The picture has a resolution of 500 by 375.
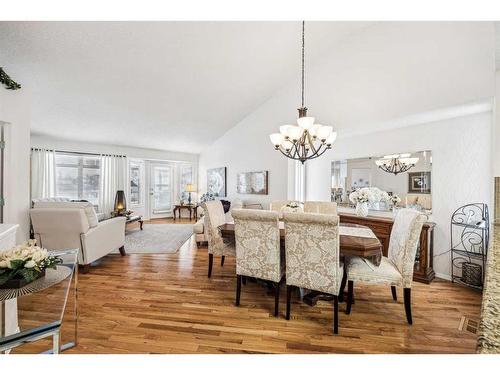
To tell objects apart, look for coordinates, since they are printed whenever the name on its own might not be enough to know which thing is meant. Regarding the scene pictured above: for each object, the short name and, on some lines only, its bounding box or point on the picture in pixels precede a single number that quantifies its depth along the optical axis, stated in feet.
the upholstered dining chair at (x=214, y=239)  9.58
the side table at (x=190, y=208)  25.40
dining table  6.48
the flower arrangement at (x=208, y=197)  23.47
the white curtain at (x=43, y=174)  18.97
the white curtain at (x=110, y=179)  22.11
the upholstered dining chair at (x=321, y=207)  11.13
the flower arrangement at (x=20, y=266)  3.94
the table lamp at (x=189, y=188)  25.28
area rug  13.81
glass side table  3.58
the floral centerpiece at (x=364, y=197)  11.19
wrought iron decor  8.59
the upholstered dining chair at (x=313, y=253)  6.11
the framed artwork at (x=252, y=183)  17.65
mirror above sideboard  10.57
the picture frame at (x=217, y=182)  22.33
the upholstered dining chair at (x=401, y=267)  6.58
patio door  25.91
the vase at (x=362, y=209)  11.25
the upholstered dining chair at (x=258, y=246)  6.91
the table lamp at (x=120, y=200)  21.66
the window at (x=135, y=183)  24.38
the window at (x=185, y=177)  27.50
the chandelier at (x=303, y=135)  8.06
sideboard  9.53
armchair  9.86
